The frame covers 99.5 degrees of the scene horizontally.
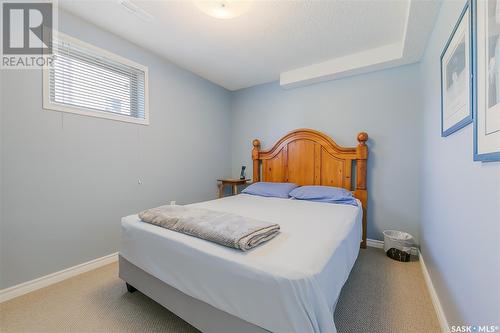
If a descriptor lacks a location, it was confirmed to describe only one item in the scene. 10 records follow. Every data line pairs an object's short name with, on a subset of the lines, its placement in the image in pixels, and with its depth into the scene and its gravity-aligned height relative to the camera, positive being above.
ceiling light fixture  1.62 +1.24
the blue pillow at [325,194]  2.44 -0.35
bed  0.93 -0.56
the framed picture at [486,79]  0.80 +0.37
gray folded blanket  1.21 -0.40
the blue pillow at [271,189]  2.86 -0.33
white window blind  1.95 +0.86
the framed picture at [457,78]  1.08 +0.52
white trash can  2.35 -0.91
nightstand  3.43 -0.30
